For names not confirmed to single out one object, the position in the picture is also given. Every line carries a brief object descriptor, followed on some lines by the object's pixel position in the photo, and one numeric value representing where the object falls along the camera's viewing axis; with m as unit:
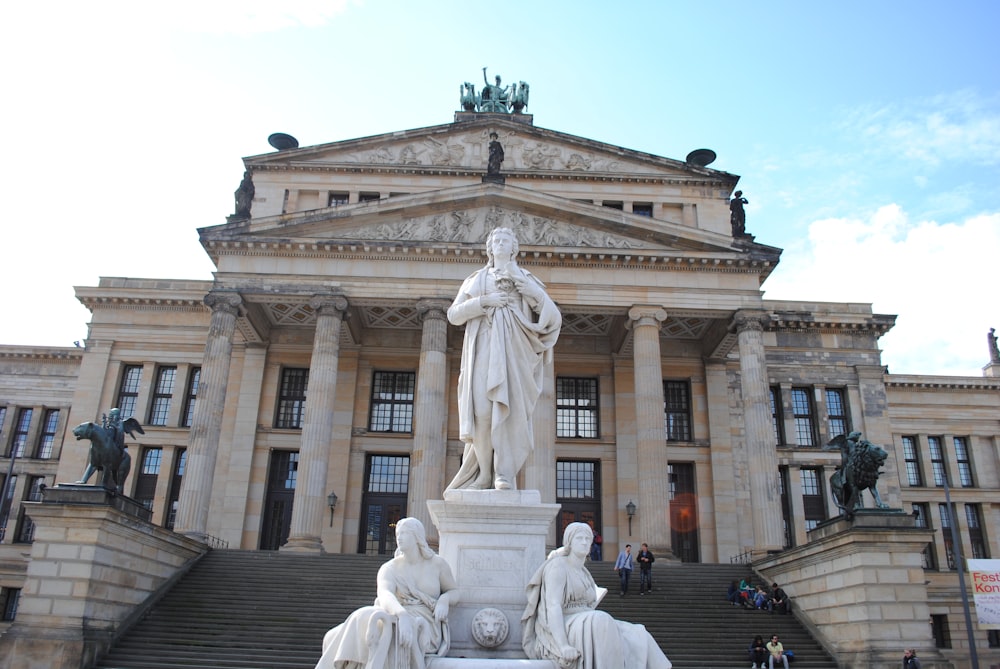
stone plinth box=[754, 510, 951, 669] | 21.45
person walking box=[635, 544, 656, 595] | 25.65
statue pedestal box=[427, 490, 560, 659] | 6.45
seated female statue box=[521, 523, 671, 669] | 5.43
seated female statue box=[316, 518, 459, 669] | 5.22
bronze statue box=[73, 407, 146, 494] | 22.38
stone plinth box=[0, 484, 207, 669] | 20.52
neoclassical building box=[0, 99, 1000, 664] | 32.62
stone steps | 20.66
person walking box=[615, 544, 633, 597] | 25.48
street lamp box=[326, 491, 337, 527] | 35.44
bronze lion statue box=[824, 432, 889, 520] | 22.39
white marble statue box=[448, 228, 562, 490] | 7.27
